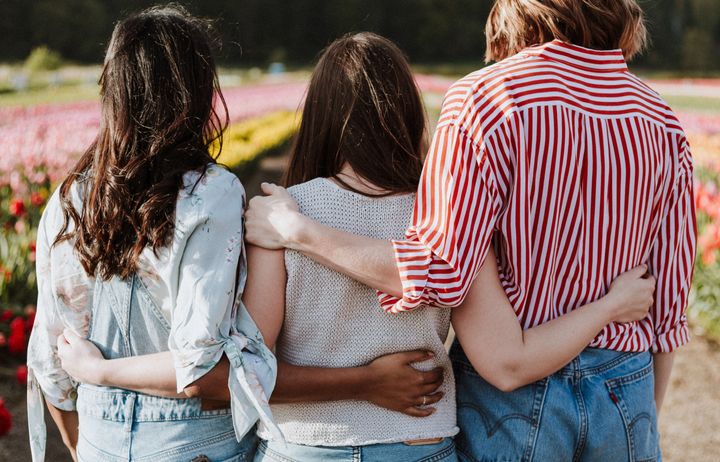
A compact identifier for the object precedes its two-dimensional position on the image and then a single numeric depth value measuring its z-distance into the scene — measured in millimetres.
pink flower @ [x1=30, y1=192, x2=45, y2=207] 4633
